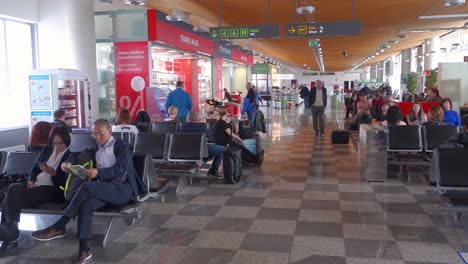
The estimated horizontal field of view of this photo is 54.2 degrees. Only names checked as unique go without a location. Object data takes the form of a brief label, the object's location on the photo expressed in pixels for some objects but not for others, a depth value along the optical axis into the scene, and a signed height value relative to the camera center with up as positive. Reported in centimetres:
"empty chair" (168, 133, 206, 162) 699 -88
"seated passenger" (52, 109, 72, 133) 712 -39
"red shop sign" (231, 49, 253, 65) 2492 +190
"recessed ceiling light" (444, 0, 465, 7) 1020 +187
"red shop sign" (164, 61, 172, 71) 1781 +97
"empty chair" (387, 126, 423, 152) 757 -88
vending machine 910 -8
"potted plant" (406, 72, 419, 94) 2255 +15
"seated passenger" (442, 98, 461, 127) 825 -59
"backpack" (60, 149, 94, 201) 442 -87
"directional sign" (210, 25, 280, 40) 1092 +137
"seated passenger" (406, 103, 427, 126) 897 -61
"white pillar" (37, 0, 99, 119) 997 +127
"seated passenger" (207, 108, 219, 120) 980 -55
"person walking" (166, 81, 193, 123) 1066 -27
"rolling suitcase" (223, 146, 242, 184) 721 -121
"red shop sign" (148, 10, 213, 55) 1278 +174
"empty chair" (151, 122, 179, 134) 841 -69
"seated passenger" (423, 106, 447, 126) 786 -52
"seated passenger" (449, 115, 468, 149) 535 -62
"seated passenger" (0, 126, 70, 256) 436 -97
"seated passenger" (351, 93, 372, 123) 1252 -60
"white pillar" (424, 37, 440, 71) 2545 +190
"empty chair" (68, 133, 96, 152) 675 -74
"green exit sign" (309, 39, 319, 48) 1789 +177
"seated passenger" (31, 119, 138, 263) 415 -93
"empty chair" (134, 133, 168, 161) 704 -84
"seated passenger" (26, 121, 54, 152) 540 -49
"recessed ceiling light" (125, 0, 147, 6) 939 +183
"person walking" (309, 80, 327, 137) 1386 -44
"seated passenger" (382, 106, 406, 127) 816 -55
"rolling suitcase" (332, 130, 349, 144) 1210 -132
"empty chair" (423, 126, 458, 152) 748 -80
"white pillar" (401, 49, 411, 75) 3412 +193
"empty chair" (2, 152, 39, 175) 530 -82
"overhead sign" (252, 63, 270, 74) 2875 +128
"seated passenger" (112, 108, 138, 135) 729 -53
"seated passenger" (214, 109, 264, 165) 769 -71
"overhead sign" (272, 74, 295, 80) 3882 +109
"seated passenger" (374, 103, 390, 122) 991 -62
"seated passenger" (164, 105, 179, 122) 906 -46
